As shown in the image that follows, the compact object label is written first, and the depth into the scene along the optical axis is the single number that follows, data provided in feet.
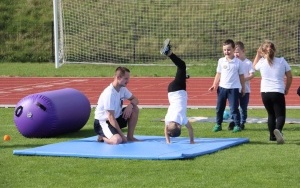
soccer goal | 103.81
